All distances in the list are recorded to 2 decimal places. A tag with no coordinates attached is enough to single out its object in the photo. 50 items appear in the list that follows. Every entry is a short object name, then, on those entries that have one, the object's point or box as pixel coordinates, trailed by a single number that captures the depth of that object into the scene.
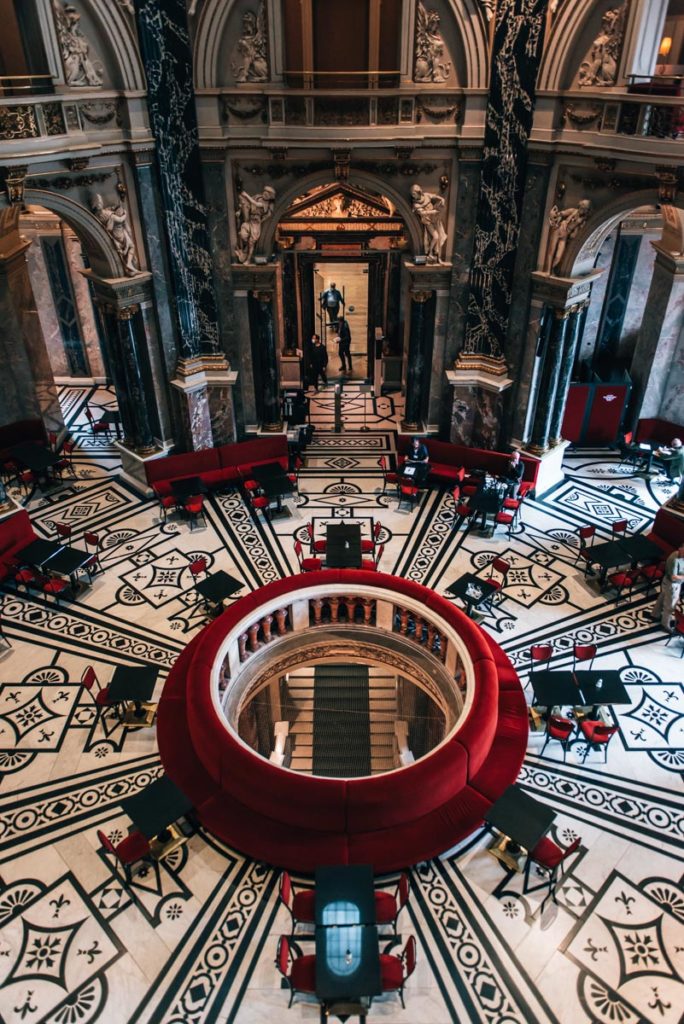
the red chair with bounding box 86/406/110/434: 17.33
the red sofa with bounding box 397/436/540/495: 15.38
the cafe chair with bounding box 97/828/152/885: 8.43
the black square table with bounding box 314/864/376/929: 7.60
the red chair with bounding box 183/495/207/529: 14.25
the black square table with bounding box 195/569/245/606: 11.89
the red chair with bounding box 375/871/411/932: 7.83
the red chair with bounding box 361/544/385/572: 12.77
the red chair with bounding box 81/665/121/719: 10.20
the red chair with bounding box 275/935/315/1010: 7.28
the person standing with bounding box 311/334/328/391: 20.08
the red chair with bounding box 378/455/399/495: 15.46
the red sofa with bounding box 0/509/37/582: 12.95
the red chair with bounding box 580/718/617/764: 9.74
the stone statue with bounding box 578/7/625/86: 11.68
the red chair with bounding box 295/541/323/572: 12.70
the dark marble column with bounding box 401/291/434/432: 15.39
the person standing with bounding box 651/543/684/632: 11.62
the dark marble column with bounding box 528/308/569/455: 14.45
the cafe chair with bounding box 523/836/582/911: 8.26
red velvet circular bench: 8.58
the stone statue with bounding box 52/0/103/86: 11.82
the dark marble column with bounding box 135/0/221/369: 12.71
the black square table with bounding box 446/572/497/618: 11.98
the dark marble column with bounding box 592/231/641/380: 17.50
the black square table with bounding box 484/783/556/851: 8.26
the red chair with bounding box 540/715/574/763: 9.88
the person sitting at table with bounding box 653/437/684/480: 14.41
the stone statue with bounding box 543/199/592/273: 13.10
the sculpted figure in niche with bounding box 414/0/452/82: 12.95
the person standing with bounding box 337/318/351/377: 20.58
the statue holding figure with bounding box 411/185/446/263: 14.35
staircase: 11.41
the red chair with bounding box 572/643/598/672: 10.83
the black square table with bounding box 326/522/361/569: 12.34
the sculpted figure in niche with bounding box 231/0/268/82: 12.92
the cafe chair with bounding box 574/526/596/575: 12.95
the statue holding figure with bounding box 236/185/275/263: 14.32
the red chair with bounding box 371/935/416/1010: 7.29
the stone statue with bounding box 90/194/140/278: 13.22
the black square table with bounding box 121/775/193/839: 8.48
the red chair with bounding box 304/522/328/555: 13.26
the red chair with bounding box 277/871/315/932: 7.79
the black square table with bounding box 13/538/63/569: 12.58
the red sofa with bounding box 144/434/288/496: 15.15
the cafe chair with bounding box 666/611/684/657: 11.57
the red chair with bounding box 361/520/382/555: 12.92
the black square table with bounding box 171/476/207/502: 14.54
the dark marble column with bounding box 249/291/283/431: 15.34
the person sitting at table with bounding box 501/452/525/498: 14.78
